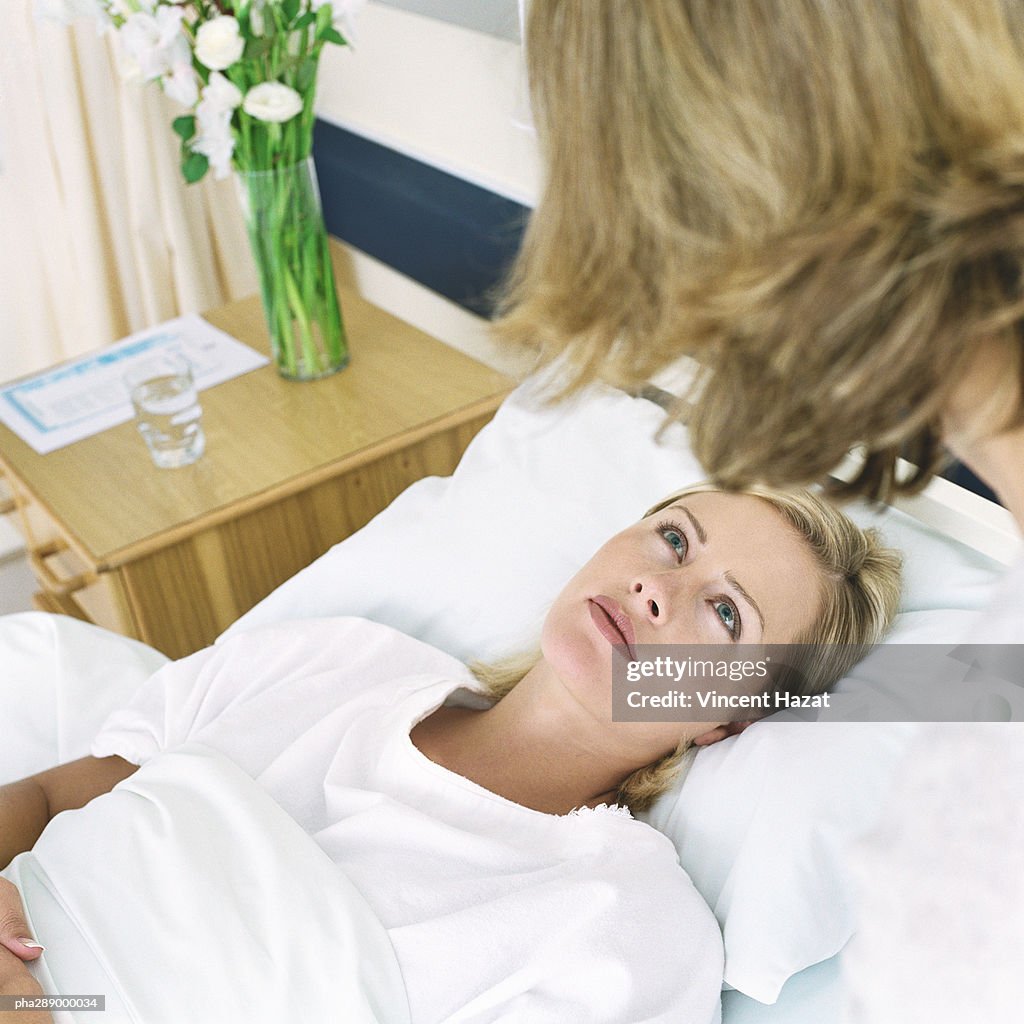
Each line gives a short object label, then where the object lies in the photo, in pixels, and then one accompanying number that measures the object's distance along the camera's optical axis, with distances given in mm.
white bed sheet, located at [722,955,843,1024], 1110
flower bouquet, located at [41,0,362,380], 1674
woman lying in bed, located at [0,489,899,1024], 1107
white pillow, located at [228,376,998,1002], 1118
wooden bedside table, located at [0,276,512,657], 1758
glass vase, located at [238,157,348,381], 1828
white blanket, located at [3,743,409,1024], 1080
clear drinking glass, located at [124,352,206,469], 1852
